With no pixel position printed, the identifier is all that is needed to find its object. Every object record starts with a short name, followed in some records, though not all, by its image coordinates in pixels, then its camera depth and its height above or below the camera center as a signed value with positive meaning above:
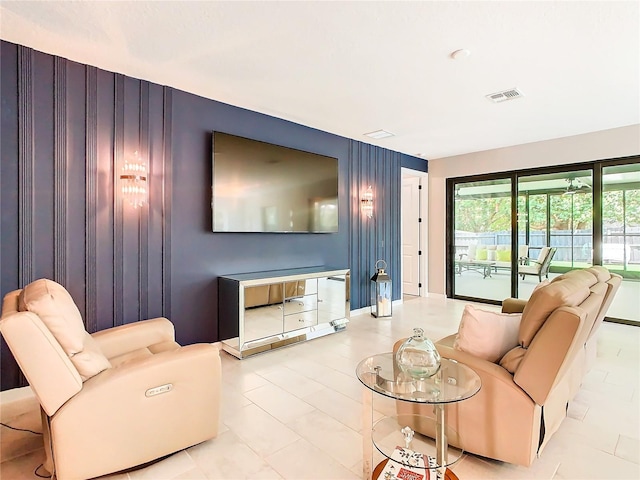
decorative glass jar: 1.77 -0.61
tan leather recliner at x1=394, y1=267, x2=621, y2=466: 1.67 -0.72
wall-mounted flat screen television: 3.67 +0.60
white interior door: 6.81 +0.08
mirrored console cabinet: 3.48 -0.74
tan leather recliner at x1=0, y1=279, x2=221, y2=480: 1.59 -0.77
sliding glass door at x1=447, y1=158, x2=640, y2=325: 4.84 +0.16
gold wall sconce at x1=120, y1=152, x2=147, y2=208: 3.08 +0.51
